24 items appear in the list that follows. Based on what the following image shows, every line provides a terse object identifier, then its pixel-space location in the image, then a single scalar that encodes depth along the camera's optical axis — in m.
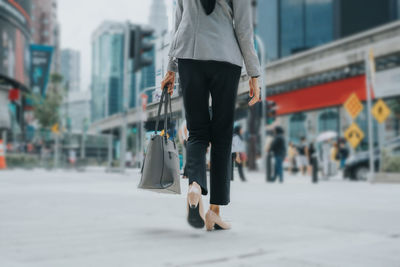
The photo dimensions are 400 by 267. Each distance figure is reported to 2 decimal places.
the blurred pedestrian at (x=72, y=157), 25.72
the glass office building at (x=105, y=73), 90.09
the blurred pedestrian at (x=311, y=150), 16.31
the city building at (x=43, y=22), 97.19
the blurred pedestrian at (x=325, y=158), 16.70
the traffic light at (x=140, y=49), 8.67
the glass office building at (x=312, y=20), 43.75
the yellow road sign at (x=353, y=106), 16.88
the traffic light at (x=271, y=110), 16.85
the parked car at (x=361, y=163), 15.36
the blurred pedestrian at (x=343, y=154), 19.52
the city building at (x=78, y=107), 124.00
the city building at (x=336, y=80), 20.28
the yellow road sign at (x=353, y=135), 17.99
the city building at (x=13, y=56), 40.31
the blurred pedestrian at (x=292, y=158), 23.30
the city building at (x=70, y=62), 190.62
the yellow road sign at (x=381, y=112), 14.99
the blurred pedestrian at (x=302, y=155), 19.79
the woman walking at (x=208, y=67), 1.98
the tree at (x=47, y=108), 34.75
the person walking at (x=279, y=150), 13.62
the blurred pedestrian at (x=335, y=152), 19.77
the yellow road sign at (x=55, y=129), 27.63
